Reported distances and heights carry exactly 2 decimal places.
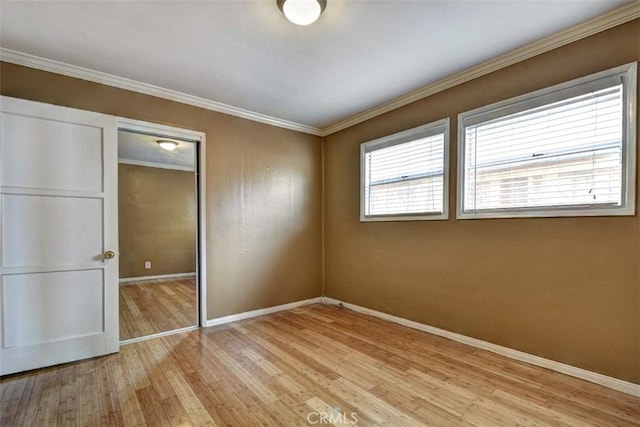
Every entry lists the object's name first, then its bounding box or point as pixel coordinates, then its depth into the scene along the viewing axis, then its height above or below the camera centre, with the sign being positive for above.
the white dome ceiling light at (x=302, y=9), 1.81 +1.30
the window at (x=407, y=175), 3.10 +0.42
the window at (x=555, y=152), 2.03 +0.48
